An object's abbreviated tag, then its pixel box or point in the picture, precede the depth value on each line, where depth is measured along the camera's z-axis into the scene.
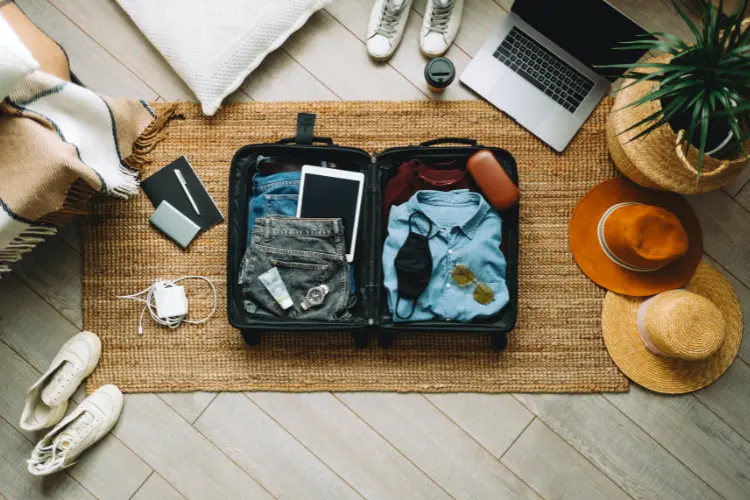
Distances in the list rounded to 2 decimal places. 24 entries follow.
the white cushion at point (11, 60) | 0.94
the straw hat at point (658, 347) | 1.31
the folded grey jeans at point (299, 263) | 1.18
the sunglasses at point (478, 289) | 1.21
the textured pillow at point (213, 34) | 1.30
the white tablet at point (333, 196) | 1.20
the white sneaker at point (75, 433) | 1.27
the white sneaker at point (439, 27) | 1.34
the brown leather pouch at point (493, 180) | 1.20
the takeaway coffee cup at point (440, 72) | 1.29
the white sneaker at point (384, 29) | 1.35
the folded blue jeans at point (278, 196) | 1.22
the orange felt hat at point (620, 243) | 1.28
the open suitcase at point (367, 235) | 1.22
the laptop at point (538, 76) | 1.30
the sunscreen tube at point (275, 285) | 1.19
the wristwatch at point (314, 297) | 1.19
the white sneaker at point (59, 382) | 1.28
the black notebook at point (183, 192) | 1.34
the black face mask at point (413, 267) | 1.18
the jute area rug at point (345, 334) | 1.33
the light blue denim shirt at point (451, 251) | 1.20
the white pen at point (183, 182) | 1.34
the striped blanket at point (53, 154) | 1.04
